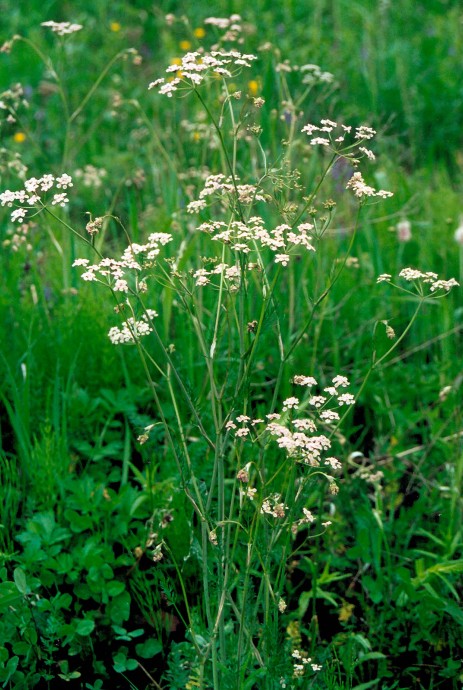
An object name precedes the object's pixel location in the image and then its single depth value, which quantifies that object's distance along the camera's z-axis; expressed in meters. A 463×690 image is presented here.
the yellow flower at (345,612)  2.16
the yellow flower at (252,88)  3.63
